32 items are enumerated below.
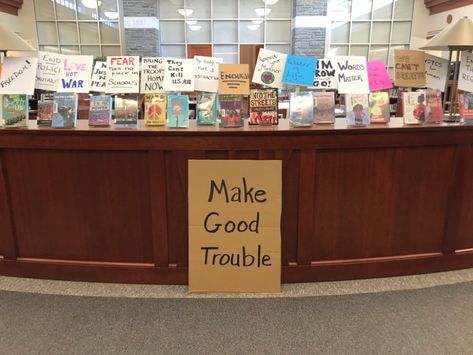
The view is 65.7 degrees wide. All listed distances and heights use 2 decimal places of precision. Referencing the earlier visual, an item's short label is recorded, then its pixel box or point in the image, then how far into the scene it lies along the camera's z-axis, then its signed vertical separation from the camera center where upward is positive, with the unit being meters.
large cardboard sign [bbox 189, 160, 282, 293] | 1.96 -0.66
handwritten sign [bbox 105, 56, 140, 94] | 2.06 +0.15
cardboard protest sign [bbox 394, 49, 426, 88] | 2.23 +0.21
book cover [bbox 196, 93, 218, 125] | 2.07 -0.04
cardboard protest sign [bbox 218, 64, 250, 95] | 2.03 +0.12
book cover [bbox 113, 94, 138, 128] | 2.04 -0.05
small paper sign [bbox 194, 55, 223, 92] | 2.12 +0.17
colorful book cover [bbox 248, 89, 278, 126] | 2.09 -0.02
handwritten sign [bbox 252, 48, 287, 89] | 2.13 +0.20
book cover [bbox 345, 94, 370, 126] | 2.06 -0.05
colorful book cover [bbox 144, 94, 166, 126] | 2.07 -0.07
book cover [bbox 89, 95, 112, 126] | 2.04 -0.05
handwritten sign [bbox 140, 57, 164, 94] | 2.12 +0.14
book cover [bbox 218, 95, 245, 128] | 2.00 -0.05
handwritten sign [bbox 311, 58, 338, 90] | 2.15 +0.17
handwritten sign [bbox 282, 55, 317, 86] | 2.11 +0.19
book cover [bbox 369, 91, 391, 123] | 2.14 -0.04
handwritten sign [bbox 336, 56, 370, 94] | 2.12 +0.15
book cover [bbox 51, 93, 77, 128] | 2.02 -0.04
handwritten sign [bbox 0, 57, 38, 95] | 2.05 +0.15
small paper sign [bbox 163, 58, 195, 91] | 2.09 +0.15
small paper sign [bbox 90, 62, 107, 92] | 2.09 +0.14
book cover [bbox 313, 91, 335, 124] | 2.08 -0.04
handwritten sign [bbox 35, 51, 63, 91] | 2.11 +0.18
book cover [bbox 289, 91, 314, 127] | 2.02 -0.05
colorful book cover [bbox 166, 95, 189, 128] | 2.02 -0.05
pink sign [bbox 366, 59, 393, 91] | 2.21 +0.16
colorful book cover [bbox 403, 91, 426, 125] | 2.11 -0.04
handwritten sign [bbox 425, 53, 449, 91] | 2.29 +0.19
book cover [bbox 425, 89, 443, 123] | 2.13 -0.04
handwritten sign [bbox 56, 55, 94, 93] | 2.09 +0.16
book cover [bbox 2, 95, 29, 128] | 2.04 -0.05
